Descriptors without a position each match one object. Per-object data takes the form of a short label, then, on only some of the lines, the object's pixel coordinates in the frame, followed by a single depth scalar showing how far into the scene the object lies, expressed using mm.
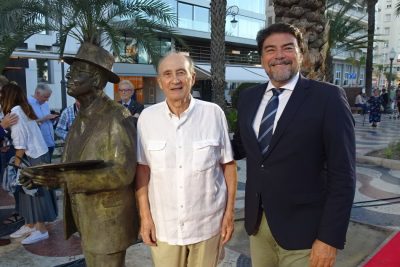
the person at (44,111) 5438
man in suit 1763
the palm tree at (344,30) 15547
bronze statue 1845
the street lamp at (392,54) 21828
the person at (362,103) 17172
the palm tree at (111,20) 8617
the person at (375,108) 14407
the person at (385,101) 21266
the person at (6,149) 3959
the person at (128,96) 5191
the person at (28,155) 4039
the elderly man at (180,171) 1949
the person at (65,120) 5359
